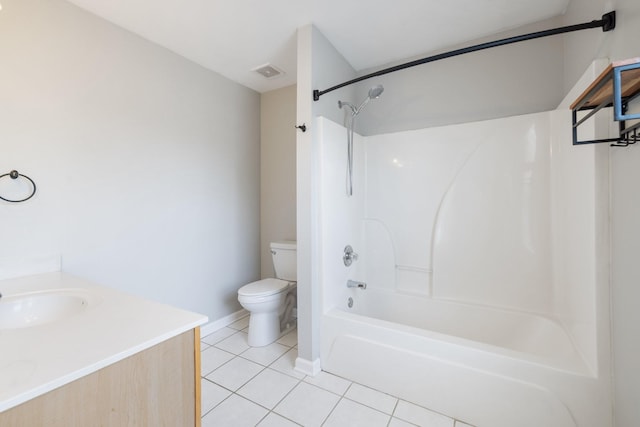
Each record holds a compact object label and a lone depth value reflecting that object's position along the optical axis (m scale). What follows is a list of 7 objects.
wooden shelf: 0.74
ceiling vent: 2.35
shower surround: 1.22
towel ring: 1.35
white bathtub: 1.18
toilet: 2.14
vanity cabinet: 0.58
